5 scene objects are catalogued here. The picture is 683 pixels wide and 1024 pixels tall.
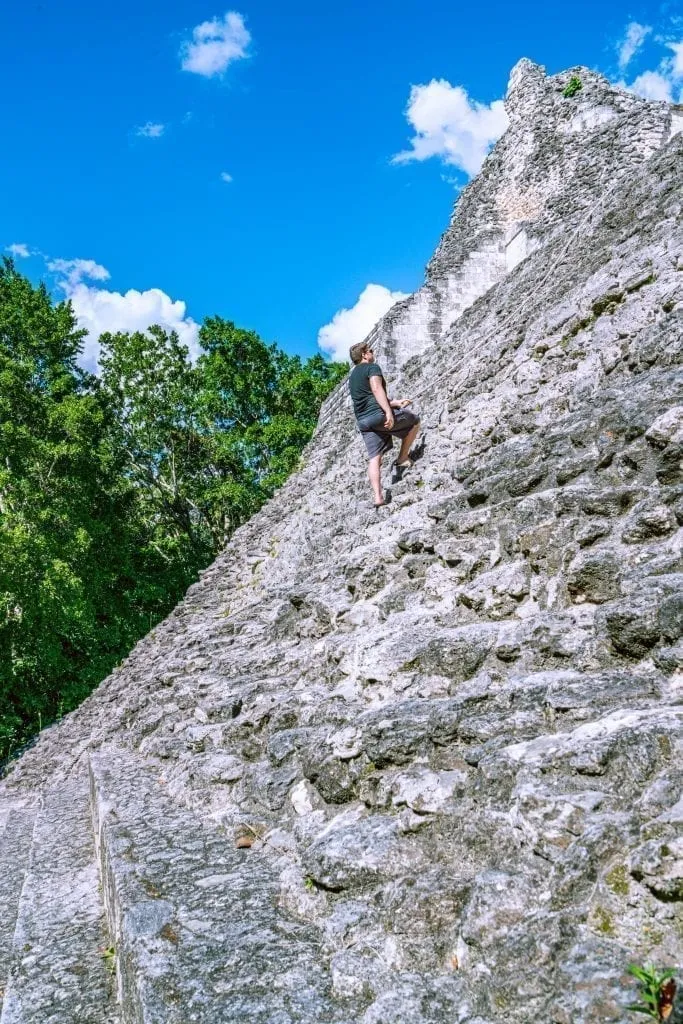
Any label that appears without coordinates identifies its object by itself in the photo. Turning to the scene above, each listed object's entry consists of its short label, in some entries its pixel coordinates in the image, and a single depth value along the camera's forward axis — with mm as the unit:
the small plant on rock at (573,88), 17594
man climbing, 6645
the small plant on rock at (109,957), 2883
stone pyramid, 1866
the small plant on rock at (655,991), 1470
